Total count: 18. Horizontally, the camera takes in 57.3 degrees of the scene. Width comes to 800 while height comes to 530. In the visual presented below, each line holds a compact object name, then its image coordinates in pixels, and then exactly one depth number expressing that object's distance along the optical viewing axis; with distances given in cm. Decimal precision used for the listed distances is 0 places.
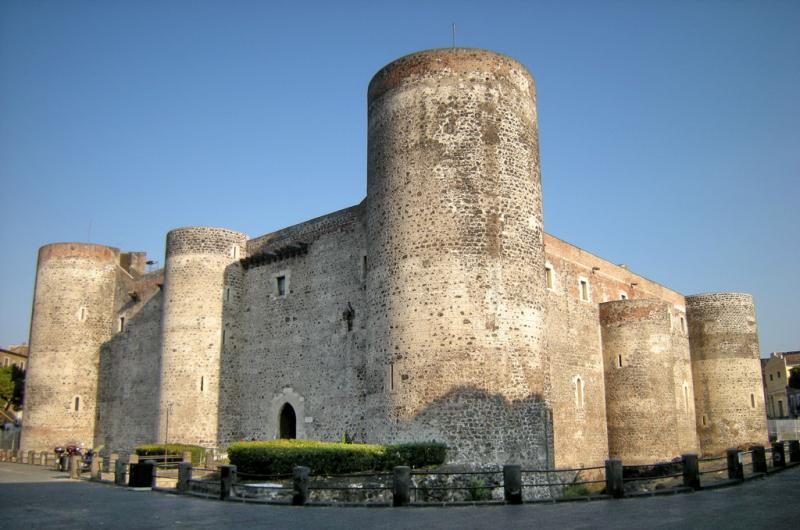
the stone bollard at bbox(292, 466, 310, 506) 1577
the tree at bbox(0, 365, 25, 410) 5078
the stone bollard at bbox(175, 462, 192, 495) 1855
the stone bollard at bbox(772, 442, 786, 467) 2108
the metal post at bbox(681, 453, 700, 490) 1620
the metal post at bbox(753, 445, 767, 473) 1930
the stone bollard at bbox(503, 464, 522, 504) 1508
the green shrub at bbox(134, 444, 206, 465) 2709
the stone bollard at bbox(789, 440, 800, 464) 2302
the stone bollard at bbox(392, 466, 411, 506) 1522
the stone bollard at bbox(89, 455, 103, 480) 2339
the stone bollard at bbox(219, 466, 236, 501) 1711
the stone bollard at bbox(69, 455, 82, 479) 2464
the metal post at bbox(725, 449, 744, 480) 1755
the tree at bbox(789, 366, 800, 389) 7825
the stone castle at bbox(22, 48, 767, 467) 2031
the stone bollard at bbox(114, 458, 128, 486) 2144
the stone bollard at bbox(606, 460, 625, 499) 1529
